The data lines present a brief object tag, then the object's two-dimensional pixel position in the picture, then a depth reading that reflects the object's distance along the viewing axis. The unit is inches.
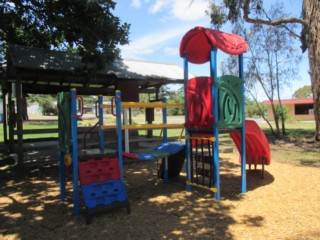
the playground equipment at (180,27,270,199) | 215.5
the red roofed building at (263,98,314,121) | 1818.2
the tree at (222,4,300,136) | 672.2
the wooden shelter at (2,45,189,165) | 354.6
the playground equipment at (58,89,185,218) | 185.6
